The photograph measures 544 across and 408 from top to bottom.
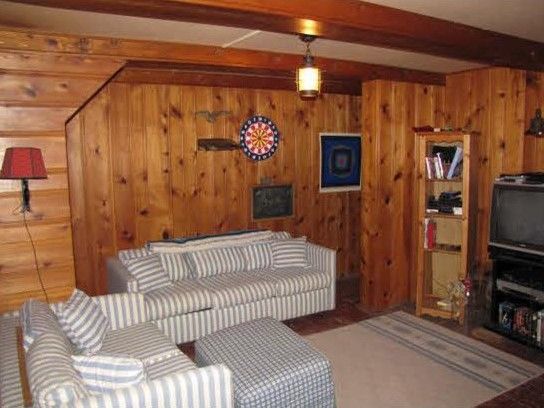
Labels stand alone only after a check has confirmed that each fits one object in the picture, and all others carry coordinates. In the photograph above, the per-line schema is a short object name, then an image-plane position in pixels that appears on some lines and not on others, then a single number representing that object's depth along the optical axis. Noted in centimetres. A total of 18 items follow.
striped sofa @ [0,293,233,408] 185
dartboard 491
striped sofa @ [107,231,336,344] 372
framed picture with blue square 546
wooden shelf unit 404
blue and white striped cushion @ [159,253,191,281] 405
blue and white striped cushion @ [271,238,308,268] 450
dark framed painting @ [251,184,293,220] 506
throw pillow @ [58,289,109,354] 269
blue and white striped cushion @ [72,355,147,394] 202
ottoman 247
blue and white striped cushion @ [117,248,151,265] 398
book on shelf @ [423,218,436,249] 430
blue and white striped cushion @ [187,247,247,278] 421
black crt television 353
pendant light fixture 280
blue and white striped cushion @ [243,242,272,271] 447
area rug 297
